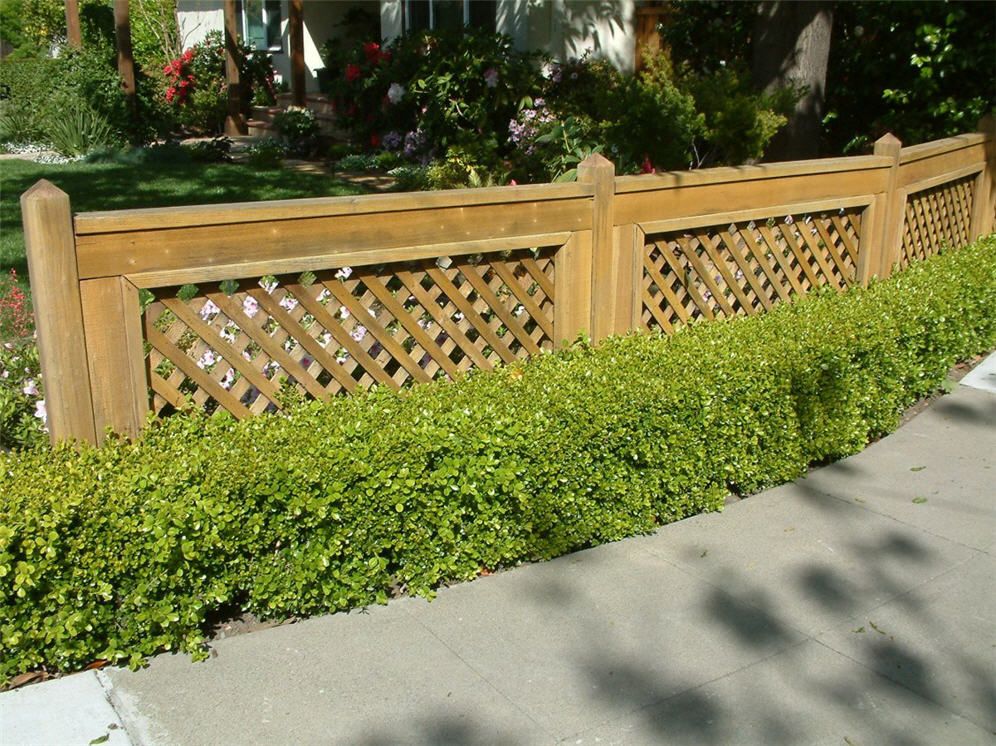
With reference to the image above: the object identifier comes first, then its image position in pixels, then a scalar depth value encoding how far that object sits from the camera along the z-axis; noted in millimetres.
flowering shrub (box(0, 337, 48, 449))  4621
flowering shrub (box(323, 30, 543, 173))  11648
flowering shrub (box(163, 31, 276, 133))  17516
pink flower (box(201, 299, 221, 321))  4973
